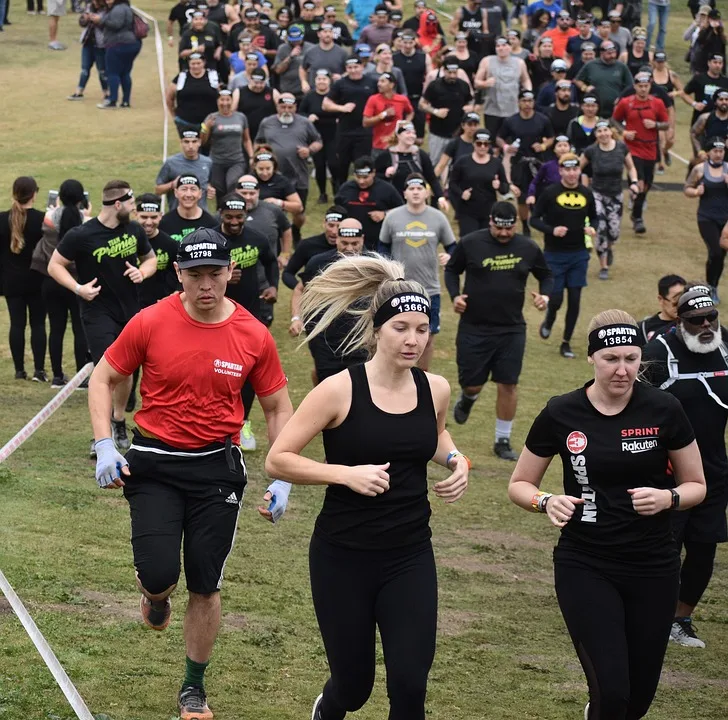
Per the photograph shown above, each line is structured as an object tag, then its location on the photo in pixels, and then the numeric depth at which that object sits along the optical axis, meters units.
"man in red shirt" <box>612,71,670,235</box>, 20.67
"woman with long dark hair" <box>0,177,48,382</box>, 12.92
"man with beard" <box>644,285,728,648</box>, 7.18
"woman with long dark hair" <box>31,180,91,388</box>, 12.15
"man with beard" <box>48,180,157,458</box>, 10.35
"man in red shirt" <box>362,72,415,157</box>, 19.41
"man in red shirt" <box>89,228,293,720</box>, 5.90
